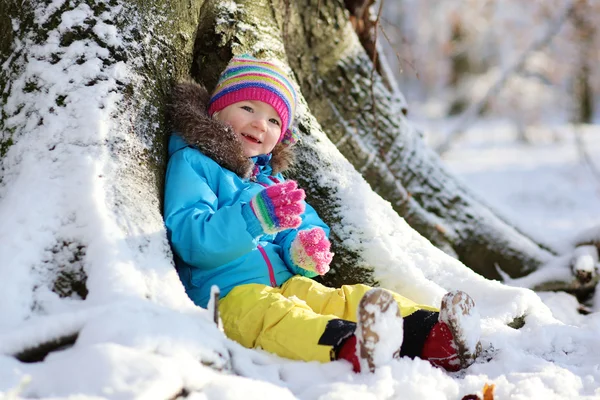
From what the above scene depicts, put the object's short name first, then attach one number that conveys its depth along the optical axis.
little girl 1.91
